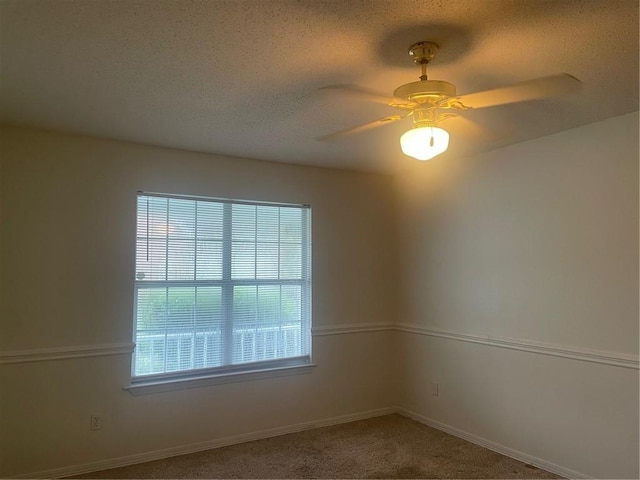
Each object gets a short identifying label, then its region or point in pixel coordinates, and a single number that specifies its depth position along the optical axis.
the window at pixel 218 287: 3.53
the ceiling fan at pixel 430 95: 1.96
